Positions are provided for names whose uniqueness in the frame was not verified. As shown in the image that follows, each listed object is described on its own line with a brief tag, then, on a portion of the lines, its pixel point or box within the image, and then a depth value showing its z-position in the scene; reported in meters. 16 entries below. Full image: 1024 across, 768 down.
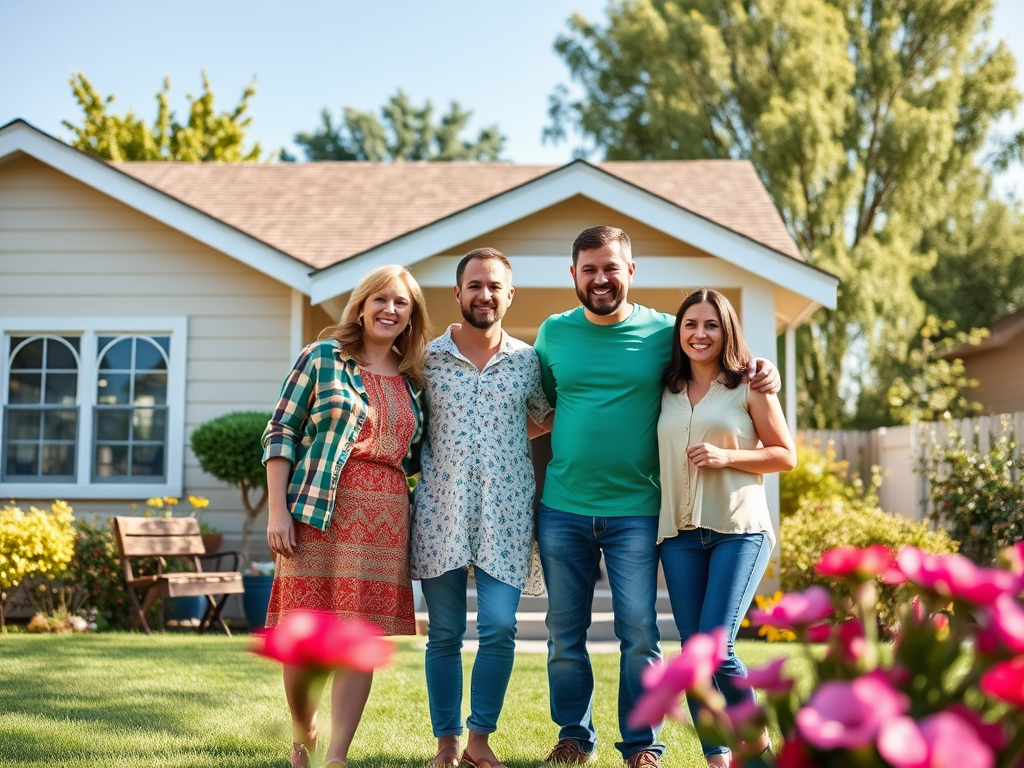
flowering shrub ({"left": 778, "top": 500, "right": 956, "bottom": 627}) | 8.18
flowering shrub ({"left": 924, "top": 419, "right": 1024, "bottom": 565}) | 9.16
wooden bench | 8.00
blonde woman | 3.56
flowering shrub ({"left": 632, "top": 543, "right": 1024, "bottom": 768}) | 1.05
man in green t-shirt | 3.87
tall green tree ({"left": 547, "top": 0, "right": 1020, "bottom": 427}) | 18.91
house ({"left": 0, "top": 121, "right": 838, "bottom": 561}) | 9.14
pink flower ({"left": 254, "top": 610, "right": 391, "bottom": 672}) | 1.07
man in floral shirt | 3.80
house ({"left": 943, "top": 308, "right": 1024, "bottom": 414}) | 17.67
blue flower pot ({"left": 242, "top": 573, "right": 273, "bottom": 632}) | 8.30
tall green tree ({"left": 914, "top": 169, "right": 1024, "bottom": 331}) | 23.62
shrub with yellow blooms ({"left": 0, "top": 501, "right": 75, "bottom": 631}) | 7.88
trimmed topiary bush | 8.61
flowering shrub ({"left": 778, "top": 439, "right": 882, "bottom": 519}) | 10.88
